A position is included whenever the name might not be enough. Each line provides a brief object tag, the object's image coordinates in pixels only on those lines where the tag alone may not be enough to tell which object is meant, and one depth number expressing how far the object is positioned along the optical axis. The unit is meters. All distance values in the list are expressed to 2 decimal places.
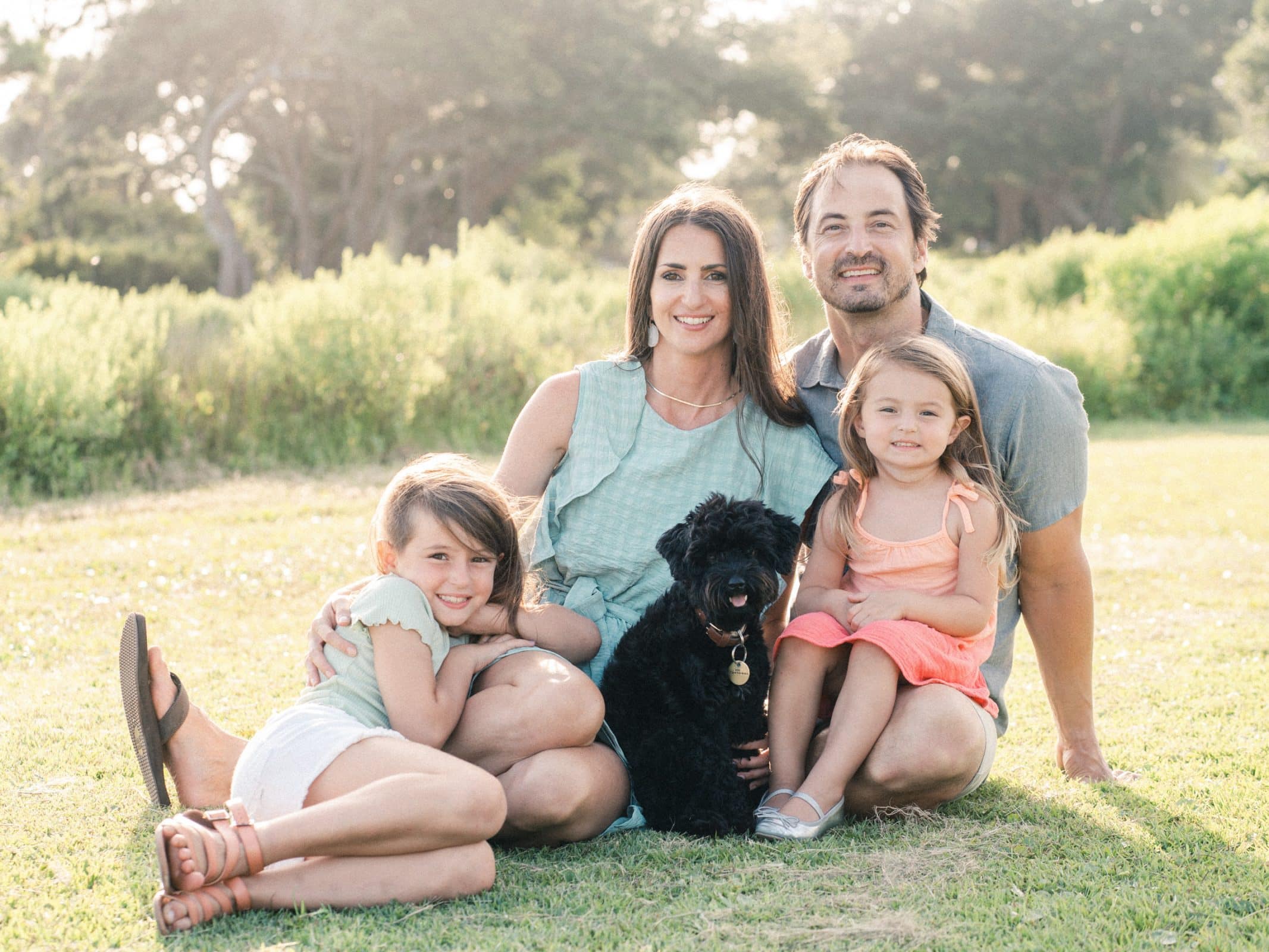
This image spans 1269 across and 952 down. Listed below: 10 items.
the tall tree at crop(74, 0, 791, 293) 27.05
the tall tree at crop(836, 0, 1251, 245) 40.69
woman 3.77
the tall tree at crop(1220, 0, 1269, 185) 36.12
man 3.89
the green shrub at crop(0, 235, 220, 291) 23.86
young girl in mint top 2.68
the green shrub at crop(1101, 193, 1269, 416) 16.67
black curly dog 3.23
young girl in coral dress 3.39
